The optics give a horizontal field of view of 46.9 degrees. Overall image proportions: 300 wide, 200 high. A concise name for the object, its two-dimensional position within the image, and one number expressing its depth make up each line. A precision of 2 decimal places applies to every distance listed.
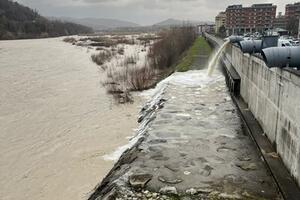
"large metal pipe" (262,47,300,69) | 7.91
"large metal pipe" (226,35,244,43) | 22.14
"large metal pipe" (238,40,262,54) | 13.00
